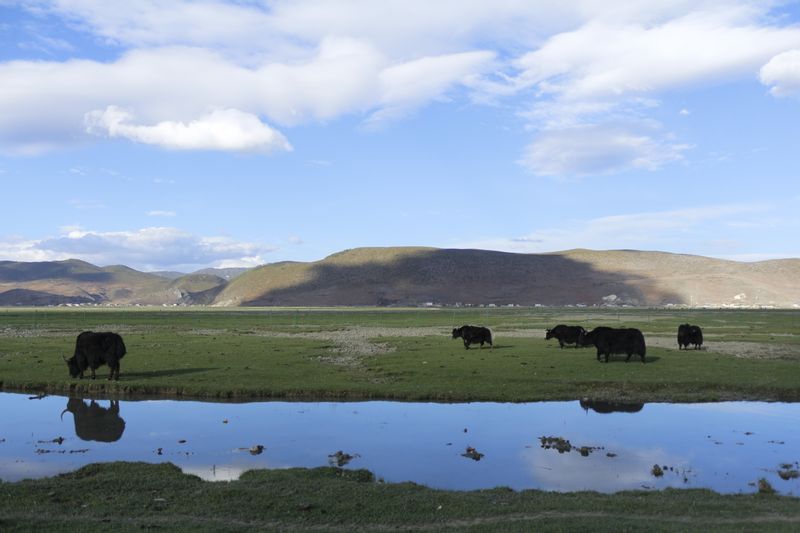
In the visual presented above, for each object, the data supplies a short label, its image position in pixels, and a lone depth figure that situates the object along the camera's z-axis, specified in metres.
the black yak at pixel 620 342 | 30.56
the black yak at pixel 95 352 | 26.28
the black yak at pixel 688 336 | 36.56
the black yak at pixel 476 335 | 38.12
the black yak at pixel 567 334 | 38.69
